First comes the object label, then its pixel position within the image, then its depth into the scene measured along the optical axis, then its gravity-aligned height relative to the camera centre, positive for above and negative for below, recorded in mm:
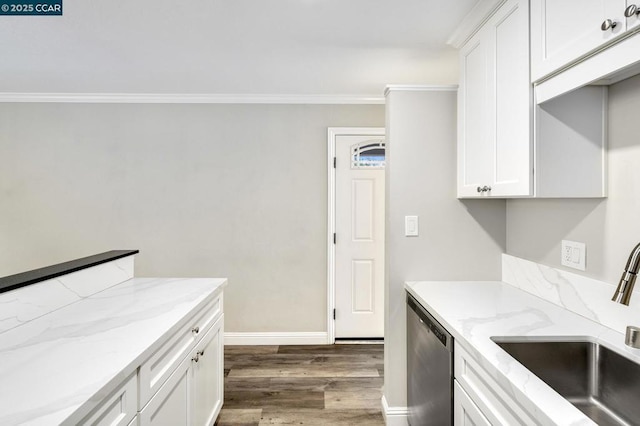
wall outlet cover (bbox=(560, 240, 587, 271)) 1549 -192
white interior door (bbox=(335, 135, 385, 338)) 3562 -247
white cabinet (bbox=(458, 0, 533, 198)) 1489 +493
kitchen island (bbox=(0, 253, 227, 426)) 911 -460
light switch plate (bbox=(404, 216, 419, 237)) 2232 -91
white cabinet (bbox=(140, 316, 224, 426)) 1385 -836
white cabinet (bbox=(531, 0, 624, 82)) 1037 +597
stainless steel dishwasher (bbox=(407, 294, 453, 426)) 1512 -764
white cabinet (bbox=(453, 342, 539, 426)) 1026 -614
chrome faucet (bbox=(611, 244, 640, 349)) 1054 -201
